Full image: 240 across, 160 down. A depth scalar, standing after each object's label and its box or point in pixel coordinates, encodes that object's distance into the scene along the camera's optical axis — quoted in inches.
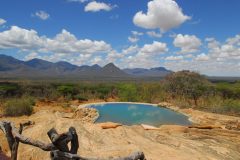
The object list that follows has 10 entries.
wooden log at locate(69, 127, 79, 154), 136.4
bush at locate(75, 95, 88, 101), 900.5
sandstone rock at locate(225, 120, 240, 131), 470.8
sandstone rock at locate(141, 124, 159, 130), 421.3
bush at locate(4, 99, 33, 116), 553.4
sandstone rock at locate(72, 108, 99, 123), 542.6
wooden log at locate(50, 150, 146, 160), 121.6
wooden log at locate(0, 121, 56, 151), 141.3
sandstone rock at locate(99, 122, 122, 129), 385.8
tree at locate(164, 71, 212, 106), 847.5
